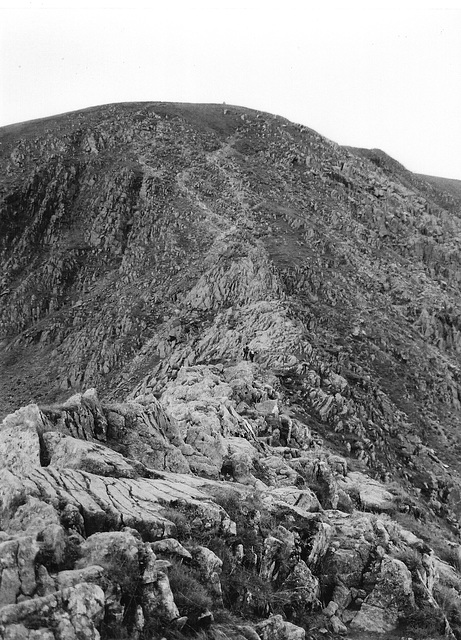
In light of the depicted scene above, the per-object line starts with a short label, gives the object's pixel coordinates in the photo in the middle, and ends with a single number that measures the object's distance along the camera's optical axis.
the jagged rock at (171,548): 10.84
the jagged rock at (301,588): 12.80
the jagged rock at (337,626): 12.94
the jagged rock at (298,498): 17.02
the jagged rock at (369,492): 21.62
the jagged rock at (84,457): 13.37
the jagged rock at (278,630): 10.77
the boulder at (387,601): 13.64
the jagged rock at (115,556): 9.41
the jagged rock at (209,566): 11.05
